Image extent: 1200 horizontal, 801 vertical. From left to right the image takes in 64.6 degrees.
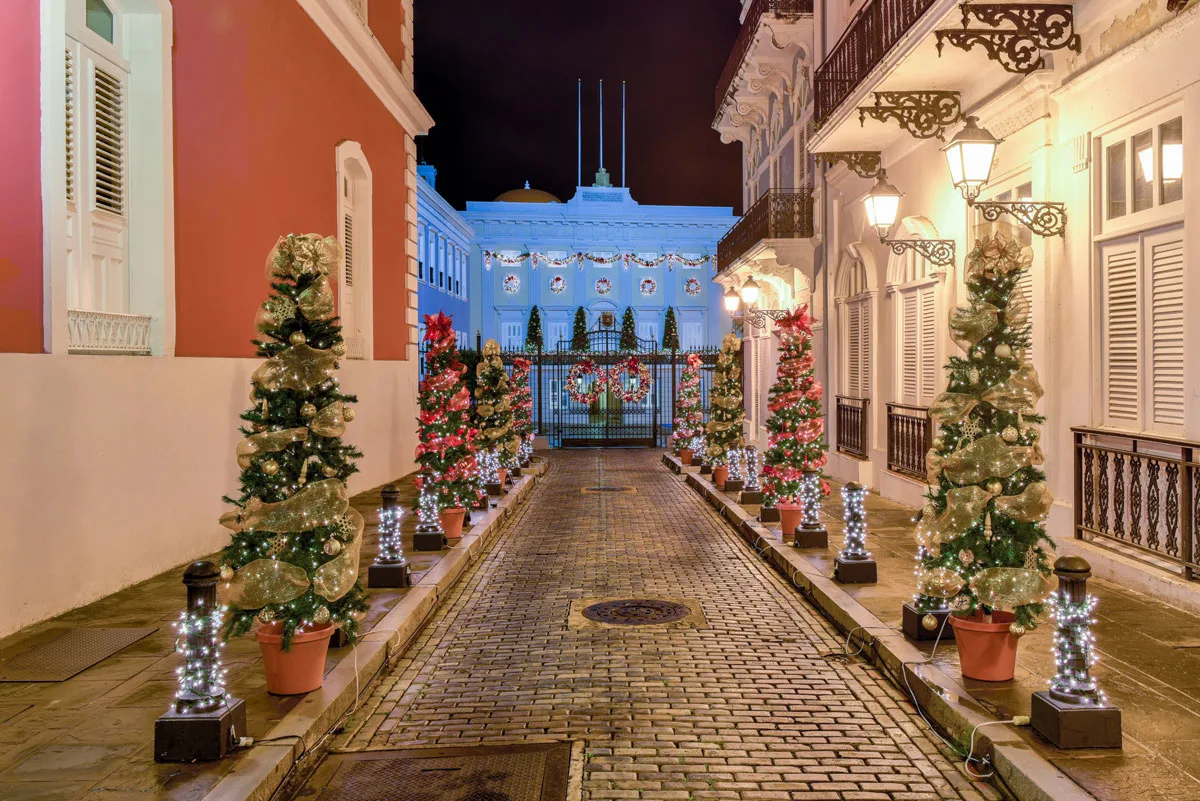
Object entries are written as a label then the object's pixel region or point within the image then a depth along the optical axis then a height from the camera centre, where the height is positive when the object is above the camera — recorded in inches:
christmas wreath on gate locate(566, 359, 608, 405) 1156.5 +16.6
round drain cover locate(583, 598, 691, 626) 314.3 -75.1
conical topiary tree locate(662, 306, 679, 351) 1764.3 +126.6
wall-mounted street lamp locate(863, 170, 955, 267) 425.1 +82.0
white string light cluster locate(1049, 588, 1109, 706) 183.9 -51.0
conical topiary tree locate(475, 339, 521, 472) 631.2 -7.0
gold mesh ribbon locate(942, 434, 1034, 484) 223.0 -16.2
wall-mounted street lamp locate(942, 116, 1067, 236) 331.6 +77.6
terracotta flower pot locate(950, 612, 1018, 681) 220.1 -59.5
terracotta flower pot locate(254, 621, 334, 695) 217.3 -61.5
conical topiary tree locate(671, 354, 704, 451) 895.7 -13.9
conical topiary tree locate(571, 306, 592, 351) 1750.7 +135.5
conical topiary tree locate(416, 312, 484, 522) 435.8 -18.0
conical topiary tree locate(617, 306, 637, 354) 1149.1 +63.9
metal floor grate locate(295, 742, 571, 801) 179.2 -75.5
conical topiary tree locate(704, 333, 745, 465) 690.2 -11.1
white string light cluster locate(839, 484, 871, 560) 339.9 -46.9
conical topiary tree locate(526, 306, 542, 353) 1768.0 +128.1
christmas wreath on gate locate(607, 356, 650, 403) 1162.0 +18.5
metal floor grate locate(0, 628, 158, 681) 237.9 -69.6
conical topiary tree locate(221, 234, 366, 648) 216.2 -19.6
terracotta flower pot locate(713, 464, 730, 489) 673.4 -58.7
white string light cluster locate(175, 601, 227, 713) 184.4 -53.2
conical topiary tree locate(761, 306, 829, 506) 439.2 -13.1
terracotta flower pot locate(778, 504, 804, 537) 444.5 -57.8
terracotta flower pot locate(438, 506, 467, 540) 445.7 -60.4
